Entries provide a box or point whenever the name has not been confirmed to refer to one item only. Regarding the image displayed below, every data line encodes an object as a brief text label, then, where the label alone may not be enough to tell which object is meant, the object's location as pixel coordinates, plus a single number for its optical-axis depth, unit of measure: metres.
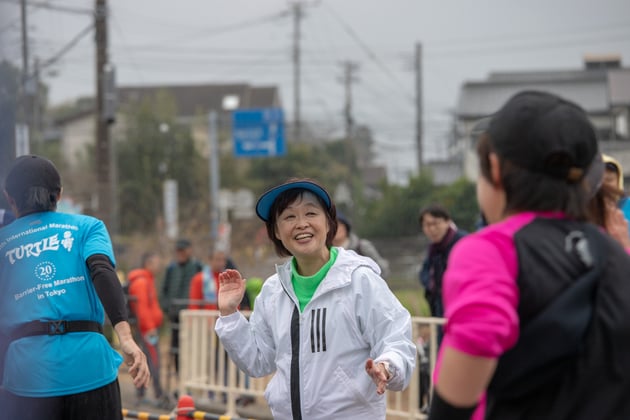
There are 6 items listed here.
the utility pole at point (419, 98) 36.97
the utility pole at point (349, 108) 35.31
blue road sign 27.11
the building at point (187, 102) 56.12
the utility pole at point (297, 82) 43.09
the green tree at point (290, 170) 42.22
